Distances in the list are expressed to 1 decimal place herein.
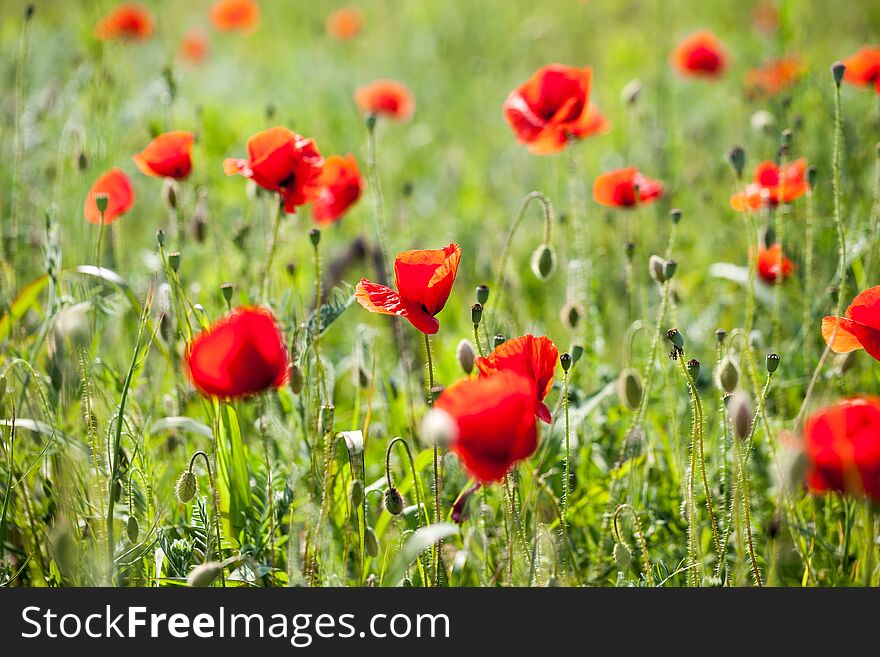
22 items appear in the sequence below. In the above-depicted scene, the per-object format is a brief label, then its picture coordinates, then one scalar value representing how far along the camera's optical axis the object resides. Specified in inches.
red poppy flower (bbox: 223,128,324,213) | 110.4
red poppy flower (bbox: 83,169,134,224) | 113.9
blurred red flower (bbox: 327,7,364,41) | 181.1
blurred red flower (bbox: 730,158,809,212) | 115.0
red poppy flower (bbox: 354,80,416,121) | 134.6
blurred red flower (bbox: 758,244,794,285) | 115.1
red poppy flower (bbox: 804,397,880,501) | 100.2
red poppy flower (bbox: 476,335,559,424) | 103.9
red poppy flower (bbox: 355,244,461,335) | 104.8
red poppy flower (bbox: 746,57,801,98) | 125.0
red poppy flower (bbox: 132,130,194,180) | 113.8
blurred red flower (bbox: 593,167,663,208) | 116.2
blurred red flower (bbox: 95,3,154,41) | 147.3
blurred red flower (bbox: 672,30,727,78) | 136.5
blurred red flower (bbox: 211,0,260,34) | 174.0
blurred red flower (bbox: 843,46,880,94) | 118.4
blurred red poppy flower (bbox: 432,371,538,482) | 100.7
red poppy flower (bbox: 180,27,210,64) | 175.3
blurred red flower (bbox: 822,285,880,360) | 104.7
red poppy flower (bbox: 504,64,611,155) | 115.5
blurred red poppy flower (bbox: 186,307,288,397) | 102.1
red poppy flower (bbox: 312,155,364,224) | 115.2
